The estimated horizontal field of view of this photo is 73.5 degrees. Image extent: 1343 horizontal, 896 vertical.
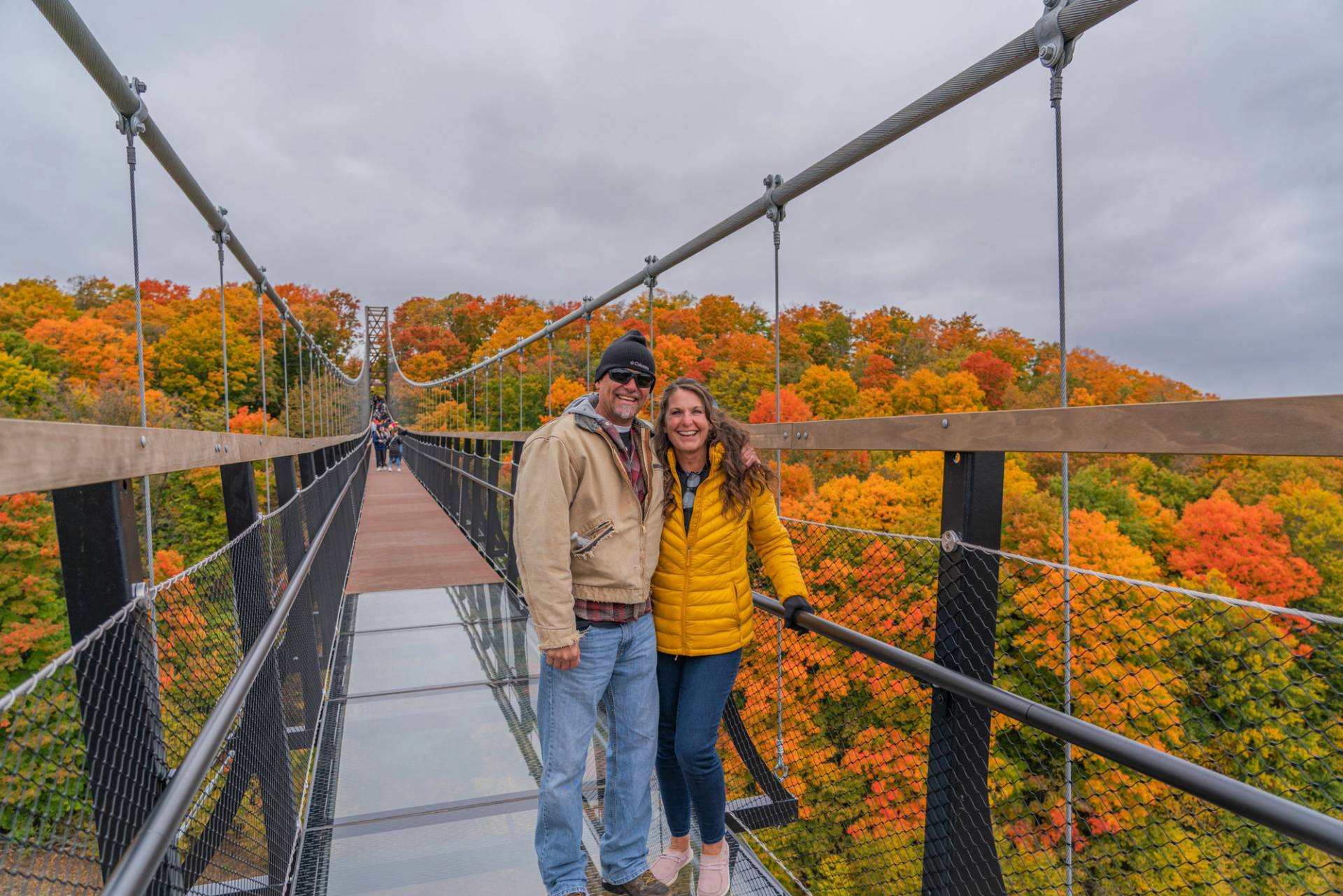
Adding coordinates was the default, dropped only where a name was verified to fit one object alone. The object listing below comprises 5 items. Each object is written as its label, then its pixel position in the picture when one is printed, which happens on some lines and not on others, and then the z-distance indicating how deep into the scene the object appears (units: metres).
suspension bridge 0.99
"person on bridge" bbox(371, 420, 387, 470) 28.05
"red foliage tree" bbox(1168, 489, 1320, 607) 15.88
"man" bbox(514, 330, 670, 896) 1.77
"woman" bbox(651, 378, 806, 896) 1.90
